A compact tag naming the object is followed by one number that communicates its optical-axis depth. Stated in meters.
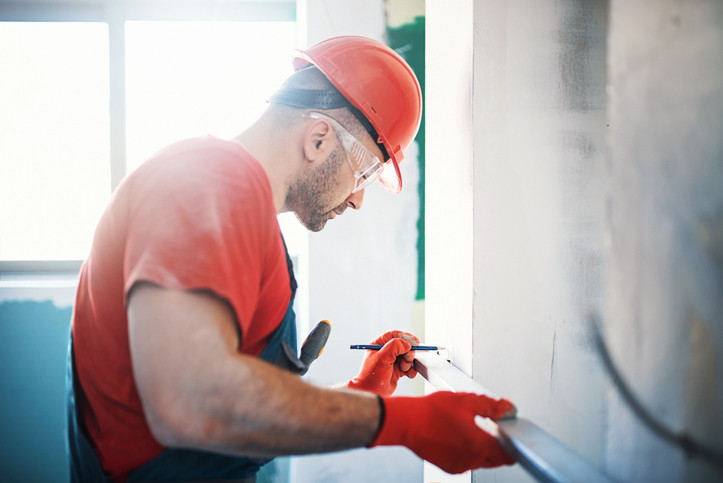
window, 2.25
